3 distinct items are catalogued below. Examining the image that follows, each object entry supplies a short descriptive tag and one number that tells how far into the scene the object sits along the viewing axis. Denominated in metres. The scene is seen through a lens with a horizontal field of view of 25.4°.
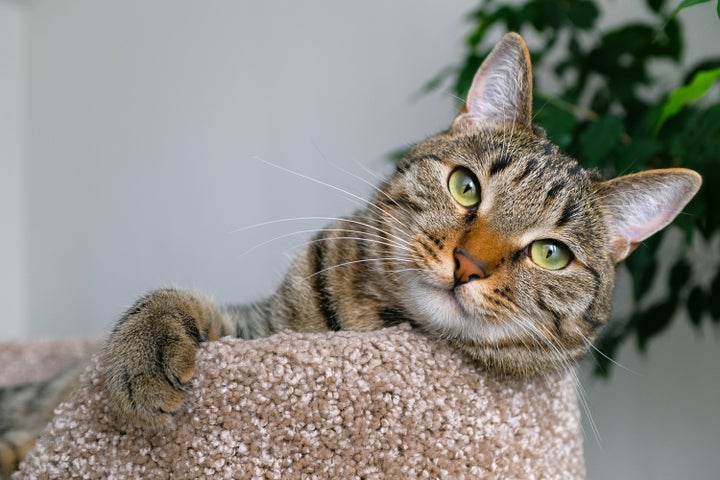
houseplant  0.63
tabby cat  0.53
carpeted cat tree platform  0.52
